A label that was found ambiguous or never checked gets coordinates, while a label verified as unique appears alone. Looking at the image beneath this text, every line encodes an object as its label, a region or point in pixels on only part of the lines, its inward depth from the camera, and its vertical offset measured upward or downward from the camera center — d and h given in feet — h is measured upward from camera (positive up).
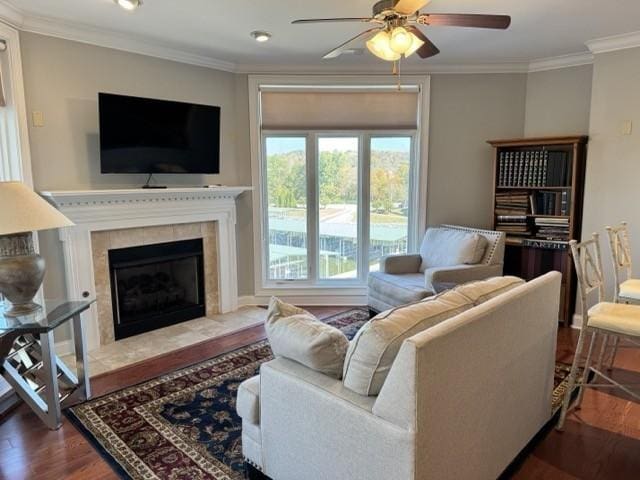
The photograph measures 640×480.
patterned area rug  6.99 -4.45
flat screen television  11.35 +1.42
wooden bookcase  13.10 -0.60
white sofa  4.56 -2.73
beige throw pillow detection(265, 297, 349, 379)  5.56 -2.06
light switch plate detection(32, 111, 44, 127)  10.50 +1.65
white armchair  12.14 -2.42
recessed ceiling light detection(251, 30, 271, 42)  11.25 +3.95
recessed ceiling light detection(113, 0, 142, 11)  9.09 +3.85
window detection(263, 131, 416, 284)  15.25 -0.61
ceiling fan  7.14 +2.77
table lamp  7.54 -0.97
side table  7.96 -3.48
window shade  14.84 +2.58
